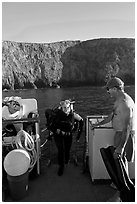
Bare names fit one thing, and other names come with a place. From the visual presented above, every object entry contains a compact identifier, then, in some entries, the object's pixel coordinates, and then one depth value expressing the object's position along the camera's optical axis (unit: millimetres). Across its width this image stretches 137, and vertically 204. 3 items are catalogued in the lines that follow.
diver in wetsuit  4281
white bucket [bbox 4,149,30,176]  3510
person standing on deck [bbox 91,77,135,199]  3007
